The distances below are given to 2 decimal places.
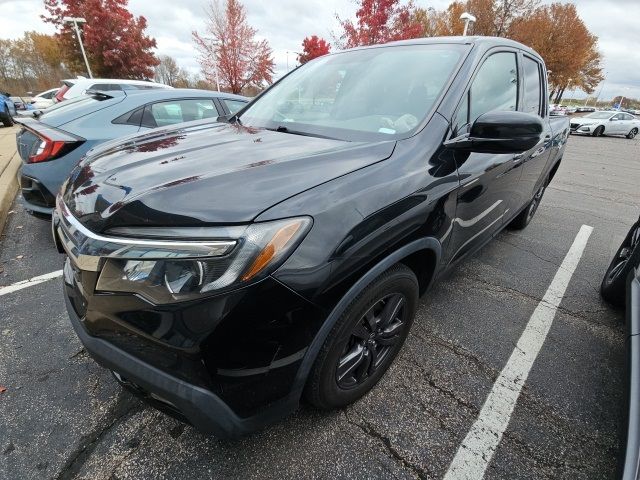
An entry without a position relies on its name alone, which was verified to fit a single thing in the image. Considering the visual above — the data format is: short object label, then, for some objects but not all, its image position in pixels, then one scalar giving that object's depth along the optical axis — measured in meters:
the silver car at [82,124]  3.14
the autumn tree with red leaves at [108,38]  23.80
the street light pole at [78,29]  21.56
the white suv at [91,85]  7.99
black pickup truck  1.14
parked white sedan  19.88
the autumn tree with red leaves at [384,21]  22.50
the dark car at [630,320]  1.14
